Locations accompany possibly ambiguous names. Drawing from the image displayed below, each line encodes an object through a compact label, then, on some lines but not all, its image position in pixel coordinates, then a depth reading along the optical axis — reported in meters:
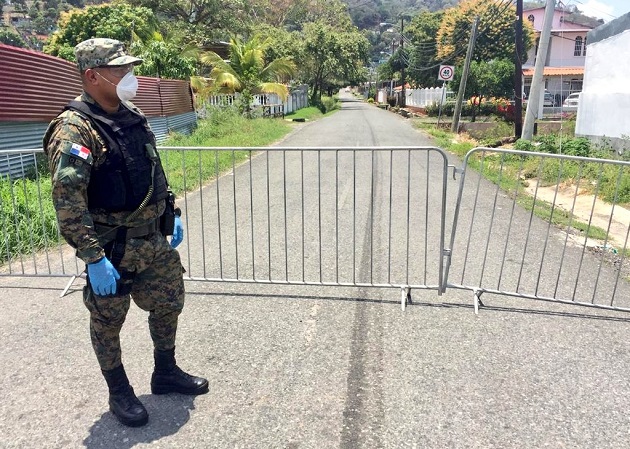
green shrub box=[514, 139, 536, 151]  15.61
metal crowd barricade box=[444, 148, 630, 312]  4.81
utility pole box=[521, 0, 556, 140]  15.17
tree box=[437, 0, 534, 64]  39.34
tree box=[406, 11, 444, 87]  48.03
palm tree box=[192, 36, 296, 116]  22.33
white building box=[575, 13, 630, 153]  12.89
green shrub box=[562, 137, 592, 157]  13.45
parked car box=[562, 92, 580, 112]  34.16
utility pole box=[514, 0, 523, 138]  18.66
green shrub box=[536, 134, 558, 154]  14.54
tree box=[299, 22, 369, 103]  44.38
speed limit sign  24.67
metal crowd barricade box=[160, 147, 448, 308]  5.14
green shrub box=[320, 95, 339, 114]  44.18
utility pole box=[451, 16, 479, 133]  23.34
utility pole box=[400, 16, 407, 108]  51.50
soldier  2.46
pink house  43.38
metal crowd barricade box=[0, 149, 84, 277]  5.27
